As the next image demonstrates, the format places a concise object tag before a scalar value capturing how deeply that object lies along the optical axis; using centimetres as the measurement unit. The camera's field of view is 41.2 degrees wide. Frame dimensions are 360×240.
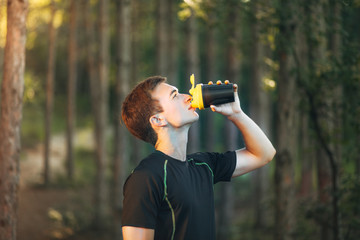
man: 303
